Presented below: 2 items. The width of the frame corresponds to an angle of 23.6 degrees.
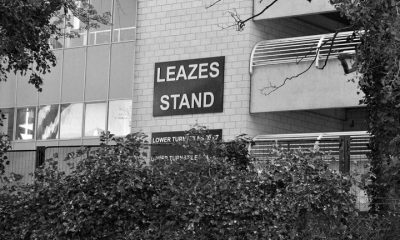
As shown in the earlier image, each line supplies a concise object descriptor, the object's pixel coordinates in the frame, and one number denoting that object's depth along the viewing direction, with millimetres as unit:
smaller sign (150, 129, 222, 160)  13267
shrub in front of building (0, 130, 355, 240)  12094
